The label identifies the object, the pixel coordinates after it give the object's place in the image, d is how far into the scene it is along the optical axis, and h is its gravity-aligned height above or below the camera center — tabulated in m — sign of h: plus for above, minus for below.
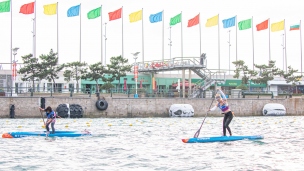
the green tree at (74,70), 70.81 +2.98
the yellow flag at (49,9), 65.38 +10.29
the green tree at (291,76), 86.88 +2.57
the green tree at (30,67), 66.44 +3.20
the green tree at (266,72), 83.50 +3.11
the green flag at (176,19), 74.12 +10.21
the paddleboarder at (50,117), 28.17 -1.30
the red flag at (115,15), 69.44 +10.12
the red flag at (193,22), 72.25 +9.57
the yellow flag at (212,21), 74.06 +9.88
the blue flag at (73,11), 67.12 +10.30
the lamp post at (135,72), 63.59 +2.42
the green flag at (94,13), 69.19 +10.32
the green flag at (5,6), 62.38 +10.19
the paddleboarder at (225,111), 26.01 -0.95
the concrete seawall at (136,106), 49.91 -1.42
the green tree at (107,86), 68.81 +0.81
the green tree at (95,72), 70.44 +2.71
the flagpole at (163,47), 77.81 +6.65
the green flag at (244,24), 76.81 +9.81
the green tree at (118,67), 71.31 +3.40
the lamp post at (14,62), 56.29 +3.31
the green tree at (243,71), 82.75 +3.24
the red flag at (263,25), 76.69 +9.64
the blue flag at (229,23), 75.88 +9.81
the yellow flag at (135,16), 70.81 +10.16
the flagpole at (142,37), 75.75 +7.89
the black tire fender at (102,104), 52.25 -1.17
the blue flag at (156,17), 72.31 +10.20
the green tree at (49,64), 66.69 +3.59
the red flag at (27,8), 63.81 +10.15
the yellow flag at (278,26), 78.44 +9.69
